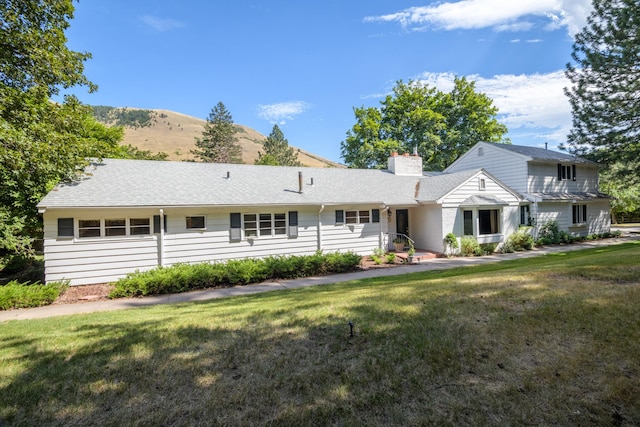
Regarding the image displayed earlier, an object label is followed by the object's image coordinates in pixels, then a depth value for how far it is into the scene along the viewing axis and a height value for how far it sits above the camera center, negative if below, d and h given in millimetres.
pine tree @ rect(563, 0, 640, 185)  16844 +7354
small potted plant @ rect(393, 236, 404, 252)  15961 -1615
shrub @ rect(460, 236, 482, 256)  15383 -1773
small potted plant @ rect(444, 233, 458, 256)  15164 -1533
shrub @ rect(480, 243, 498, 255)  15852 -1912
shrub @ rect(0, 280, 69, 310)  8227 -2082
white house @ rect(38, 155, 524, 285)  10859 +98
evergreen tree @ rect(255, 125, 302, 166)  53156 +11971
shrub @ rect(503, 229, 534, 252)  16453 -1635
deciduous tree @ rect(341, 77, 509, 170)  30719 +9054
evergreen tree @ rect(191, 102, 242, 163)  44031 +11300
